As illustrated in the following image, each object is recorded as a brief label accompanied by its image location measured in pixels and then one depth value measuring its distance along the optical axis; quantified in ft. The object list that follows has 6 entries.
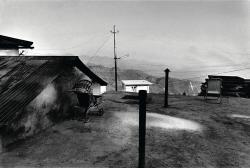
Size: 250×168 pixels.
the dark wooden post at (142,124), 16.40
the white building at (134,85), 145.18
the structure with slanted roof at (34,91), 21.56
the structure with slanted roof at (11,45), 45.63
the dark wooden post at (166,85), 37.46
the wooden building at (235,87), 54.49
